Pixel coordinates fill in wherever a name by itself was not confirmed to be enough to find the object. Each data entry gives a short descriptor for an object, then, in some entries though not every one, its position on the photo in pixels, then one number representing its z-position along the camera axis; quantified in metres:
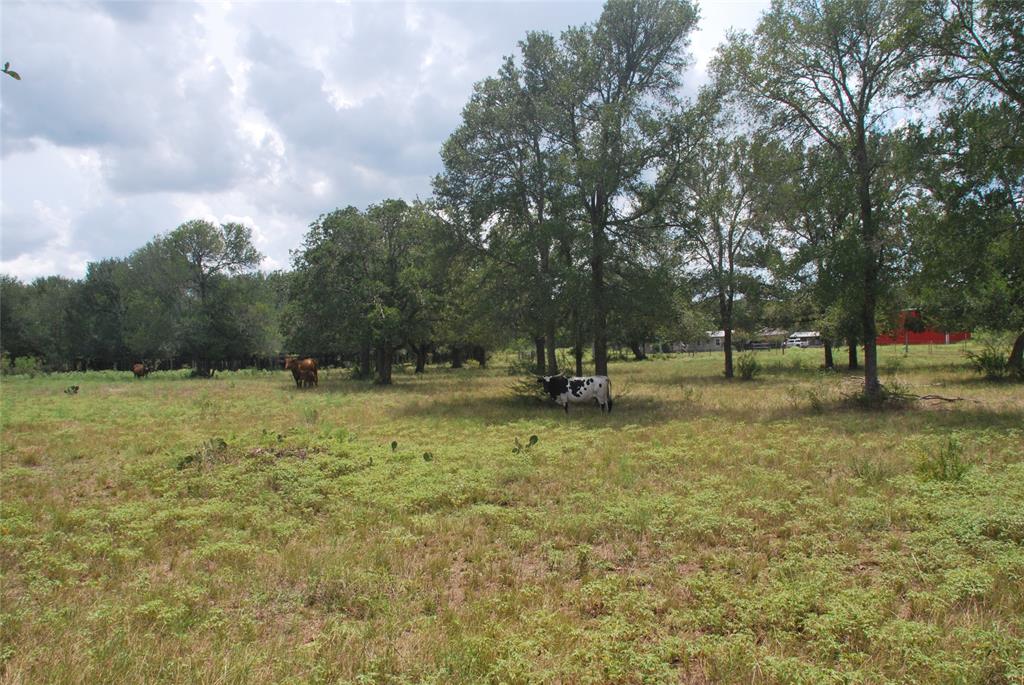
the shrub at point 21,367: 49.41
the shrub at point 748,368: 30.81
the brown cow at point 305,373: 32.62
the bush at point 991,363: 23.09
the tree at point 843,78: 15.52
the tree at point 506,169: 19.94
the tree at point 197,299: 50.47
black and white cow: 17.97
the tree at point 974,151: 13.05
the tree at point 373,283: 31.14
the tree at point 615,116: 18.17
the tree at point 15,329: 66.12
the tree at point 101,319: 64.88
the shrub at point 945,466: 7.77
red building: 65.26
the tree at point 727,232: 27.00
